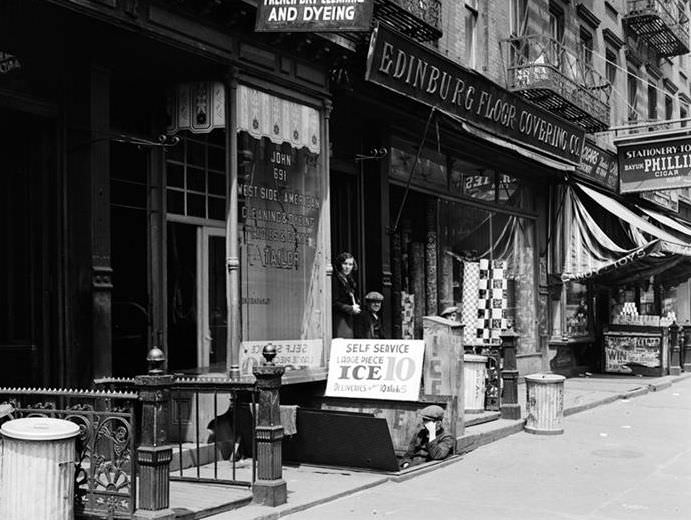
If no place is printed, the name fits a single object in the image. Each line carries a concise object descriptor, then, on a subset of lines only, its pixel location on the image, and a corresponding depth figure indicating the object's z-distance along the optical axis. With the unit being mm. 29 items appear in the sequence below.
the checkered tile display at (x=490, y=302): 16219
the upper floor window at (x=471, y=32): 16312
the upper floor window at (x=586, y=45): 21344
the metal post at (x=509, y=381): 11875
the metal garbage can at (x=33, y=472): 5672
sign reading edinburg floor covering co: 11414
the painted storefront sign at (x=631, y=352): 19328
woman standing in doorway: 11008
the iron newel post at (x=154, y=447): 5836
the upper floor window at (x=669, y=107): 30298
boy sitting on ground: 8961
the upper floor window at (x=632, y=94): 25469
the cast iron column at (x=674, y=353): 20062
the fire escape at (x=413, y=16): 11867
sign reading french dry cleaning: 8938
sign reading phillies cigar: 19672
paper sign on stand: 9180
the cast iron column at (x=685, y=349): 21328
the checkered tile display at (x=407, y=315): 13938
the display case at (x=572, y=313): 19312
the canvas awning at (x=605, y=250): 18203
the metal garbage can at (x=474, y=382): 11594
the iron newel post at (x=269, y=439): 7004
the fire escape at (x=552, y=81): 16641
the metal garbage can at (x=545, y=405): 11383
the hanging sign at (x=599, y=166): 19516
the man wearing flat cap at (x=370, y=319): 11375
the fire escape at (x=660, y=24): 24828
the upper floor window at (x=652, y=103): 27953
